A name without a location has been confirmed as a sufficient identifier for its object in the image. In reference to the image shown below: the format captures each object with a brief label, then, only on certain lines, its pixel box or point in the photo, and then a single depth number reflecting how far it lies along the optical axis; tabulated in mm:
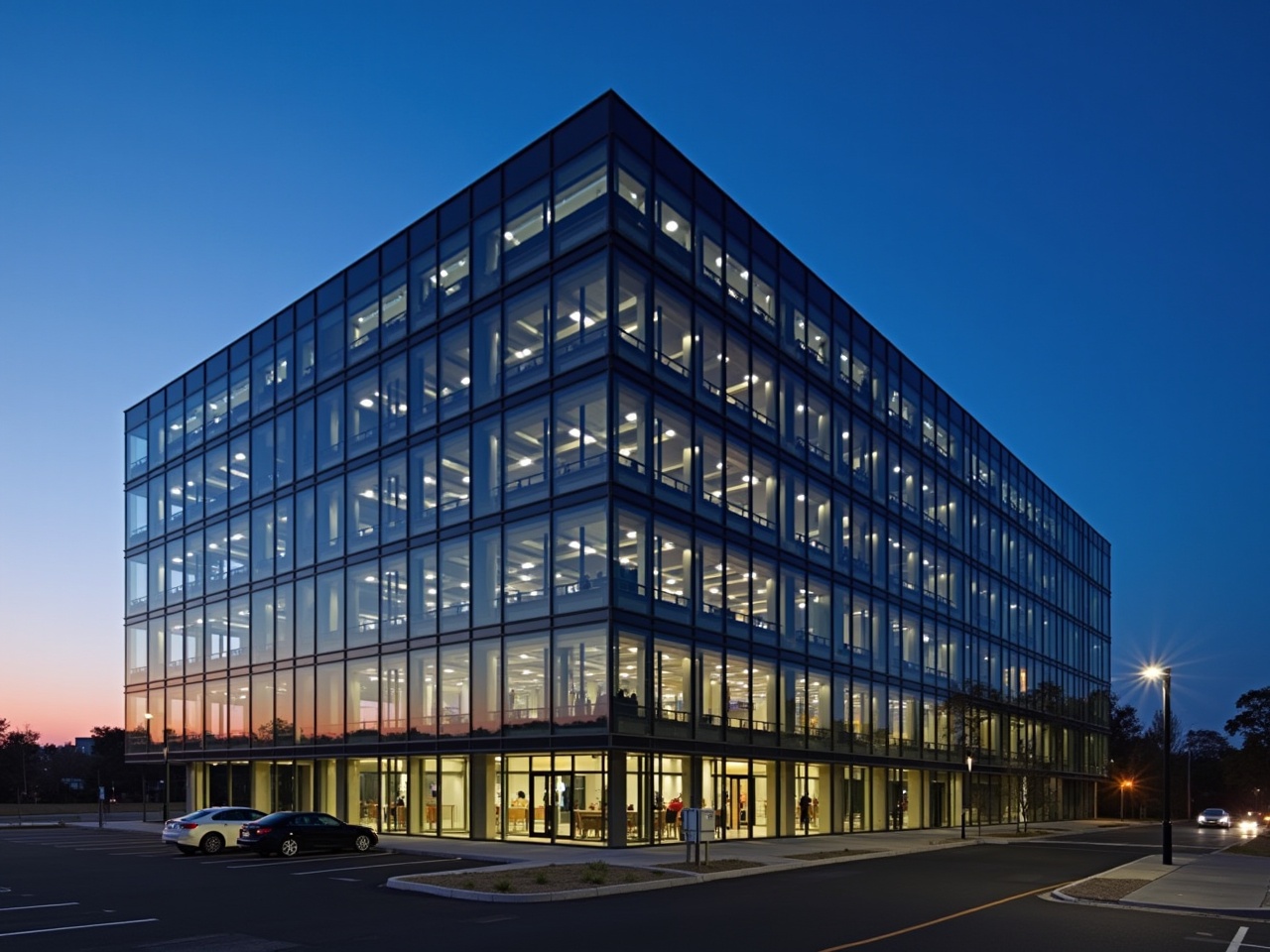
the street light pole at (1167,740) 32062
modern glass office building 36281
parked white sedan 32938
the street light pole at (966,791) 48600
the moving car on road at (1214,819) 68250
